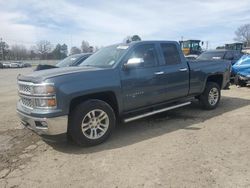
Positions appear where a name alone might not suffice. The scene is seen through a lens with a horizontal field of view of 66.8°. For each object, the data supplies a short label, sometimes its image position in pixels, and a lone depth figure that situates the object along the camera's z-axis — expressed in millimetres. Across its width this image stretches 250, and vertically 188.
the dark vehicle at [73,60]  7562
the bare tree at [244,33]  66498
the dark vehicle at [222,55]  9854
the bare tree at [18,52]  66161
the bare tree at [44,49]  62486
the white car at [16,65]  41453
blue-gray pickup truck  3150
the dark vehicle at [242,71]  8026
